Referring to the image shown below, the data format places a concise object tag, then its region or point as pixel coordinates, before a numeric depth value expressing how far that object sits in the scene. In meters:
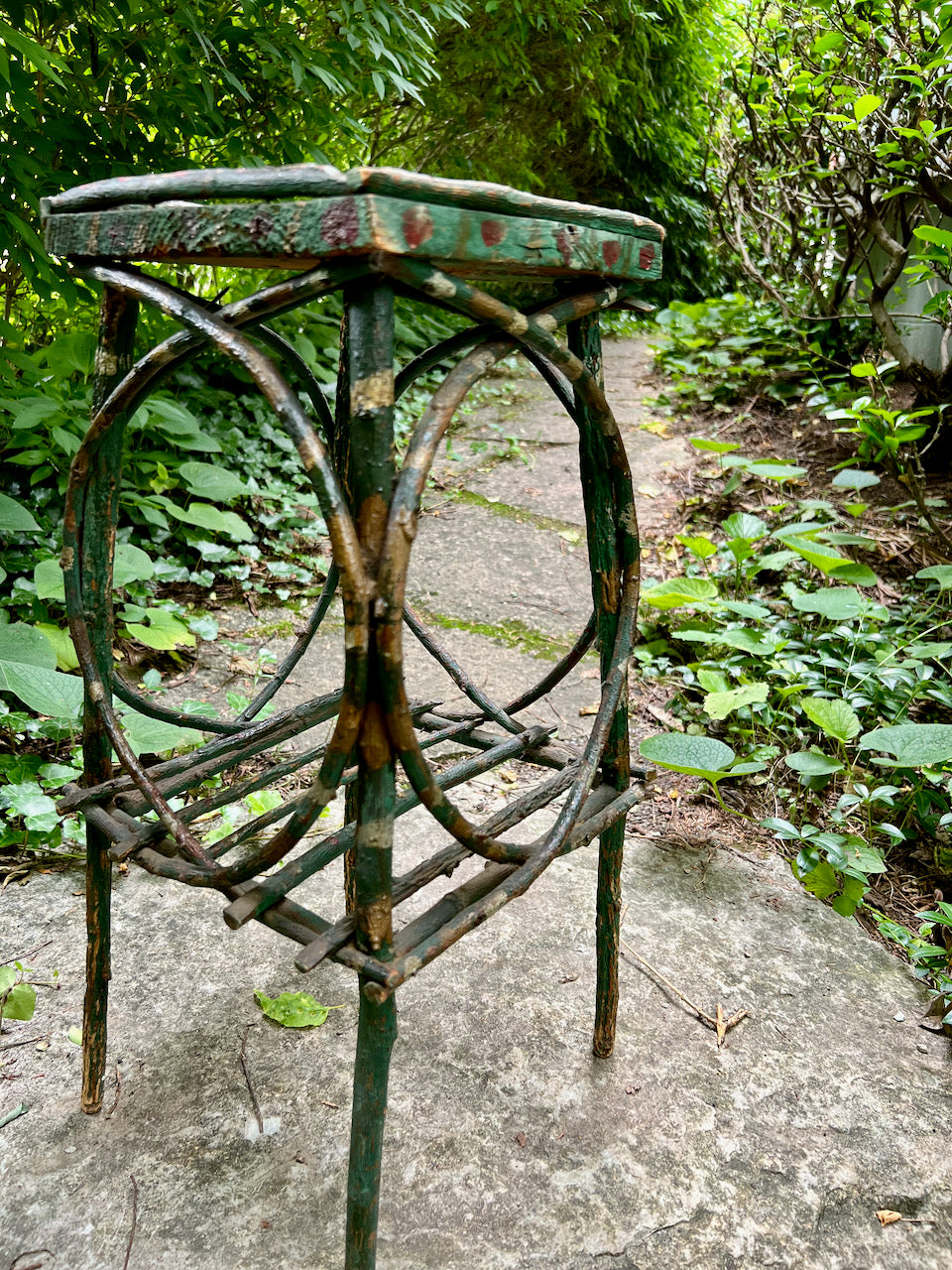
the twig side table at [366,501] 0.71
